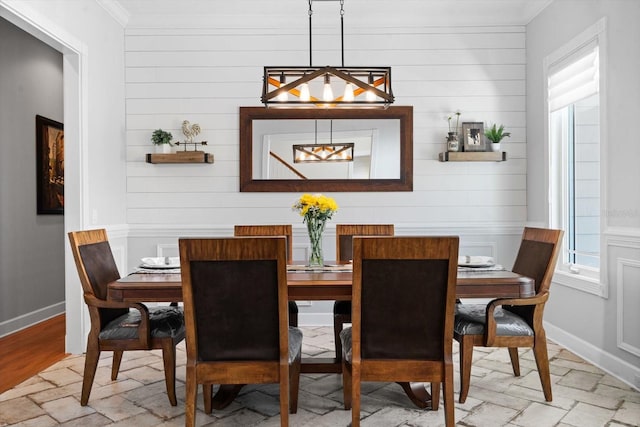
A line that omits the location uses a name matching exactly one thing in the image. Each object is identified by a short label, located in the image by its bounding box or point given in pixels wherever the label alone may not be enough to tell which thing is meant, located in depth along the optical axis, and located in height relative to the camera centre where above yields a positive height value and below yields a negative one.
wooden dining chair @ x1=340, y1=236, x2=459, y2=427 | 2.14 -0.44
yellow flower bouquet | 2.96 -0.03
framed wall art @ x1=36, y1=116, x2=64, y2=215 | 4.98 +0.44
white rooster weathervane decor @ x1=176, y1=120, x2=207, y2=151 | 4.70 +0.69
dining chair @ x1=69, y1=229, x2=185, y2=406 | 2.75 -0.65
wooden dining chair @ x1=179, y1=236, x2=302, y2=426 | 2.12 -0.44
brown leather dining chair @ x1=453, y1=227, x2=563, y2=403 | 2.78 -0.65
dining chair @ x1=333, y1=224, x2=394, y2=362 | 3.82 -0.19
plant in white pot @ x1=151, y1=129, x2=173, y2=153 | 4.65 +0.62
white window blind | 3.68 +0.98
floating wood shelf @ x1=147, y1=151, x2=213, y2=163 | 4.61 +0.46
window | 3.74 +0.45
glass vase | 3.00 -0.19
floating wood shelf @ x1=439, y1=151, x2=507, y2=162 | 4.62 +0.45
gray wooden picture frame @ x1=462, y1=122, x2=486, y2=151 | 4.70 +0.64
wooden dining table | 2.46 -0.38
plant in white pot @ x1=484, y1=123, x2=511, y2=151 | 4.61 +0.64
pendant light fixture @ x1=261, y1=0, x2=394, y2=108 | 2.94 +0.69
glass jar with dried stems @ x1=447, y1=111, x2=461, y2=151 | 4.67 +0.59
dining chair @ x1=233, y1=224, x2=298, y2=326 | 3.77 -0.17
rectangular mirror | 4.75 +0.54
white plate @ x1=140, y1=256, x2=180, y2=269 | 2.90 -0.31
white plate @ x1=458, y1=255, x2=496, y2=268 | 2.85 -0.31
